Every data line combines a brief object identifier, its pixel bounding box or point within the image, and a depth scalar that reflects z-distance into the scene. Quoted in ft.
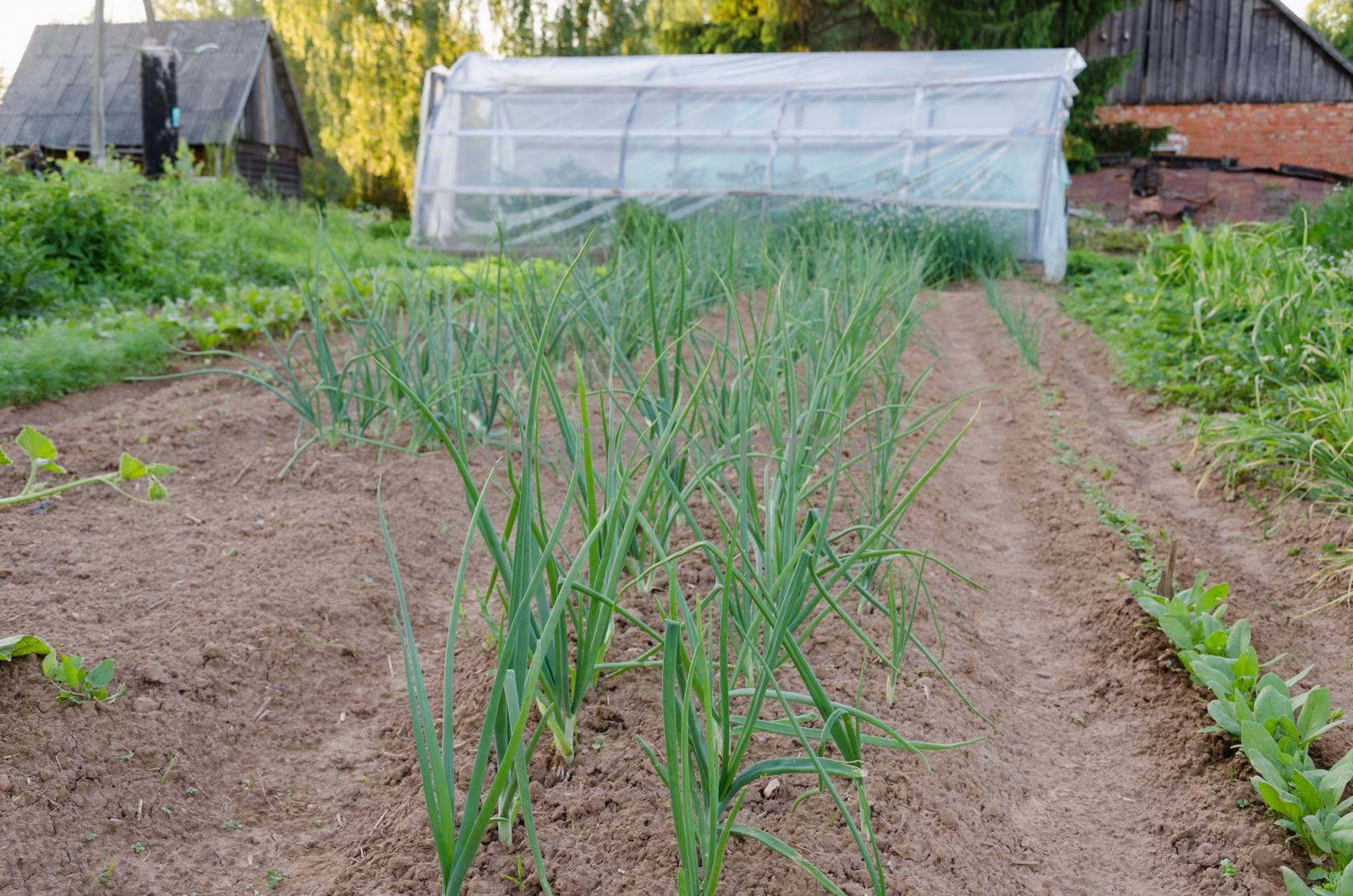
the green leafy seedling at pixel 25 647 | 5.11
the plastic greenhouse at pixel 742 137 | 28.30
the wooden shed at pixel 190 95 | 58.23
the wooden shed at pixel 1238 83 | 50.19
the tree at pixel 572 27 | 53.31
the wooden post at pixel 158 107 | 33.55
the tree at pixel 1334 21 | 62.69
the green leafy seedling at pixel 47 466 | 5.33
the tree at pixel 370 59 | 51.90
